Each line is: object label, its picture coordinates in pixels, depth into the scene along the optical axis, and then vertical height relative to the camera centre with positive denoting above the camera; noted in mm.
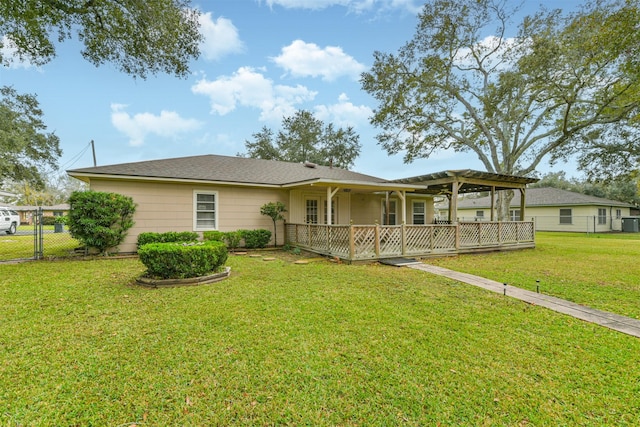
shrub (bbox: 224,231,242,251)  9902 -883
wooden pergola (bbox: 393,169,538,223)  9953 +1171
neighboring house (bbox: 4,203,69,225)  32625 -278
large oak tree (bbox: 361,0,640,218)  13414 +6893
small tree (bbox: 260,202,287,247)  10258 +124
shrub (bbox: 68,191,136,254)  7762 -82
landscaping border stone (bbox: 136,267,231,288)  5320 -1316
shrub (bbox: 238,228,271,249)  10227 -900
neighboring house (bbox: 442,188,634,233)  22297 -47
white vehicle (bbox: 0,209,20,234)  16344 -338
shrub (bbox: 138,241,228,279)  5391 -894
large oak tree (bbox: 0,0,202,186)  7133 +5096
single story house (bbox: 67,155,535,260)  8648 +467
